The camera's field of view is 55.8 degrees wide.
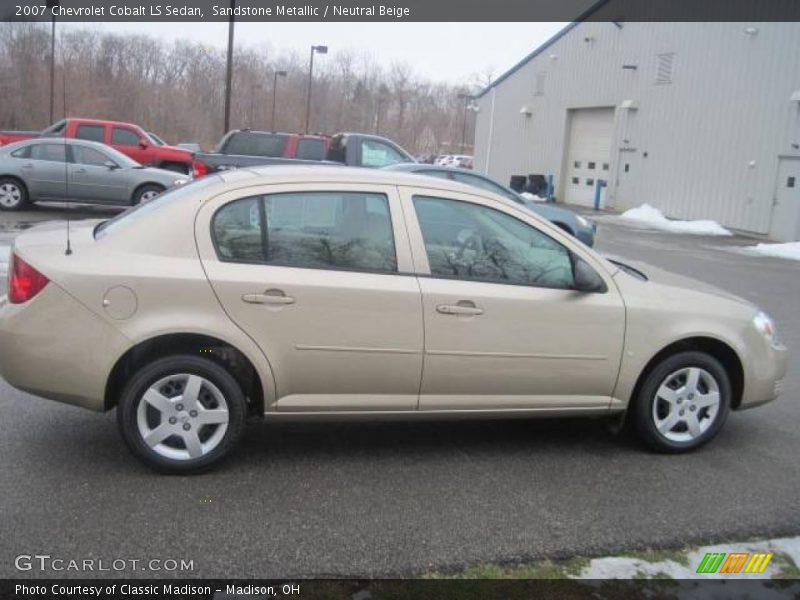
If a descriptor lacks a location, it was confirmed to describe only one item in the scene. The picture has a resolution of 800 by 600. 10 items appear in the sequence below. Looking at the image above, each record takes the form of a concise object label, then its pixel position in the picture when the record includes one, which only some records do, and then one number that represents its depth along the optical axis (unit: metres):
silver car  15.05
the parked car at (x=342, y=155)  14.61
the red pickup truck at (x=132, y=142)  18.41
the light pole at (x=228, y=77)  22.67
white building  21.91
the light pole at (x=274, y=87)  62.94
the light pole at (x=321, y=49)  39.08
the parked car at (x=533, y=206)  11.40
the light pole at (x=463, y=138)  84.75
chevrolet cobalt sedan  3.82
